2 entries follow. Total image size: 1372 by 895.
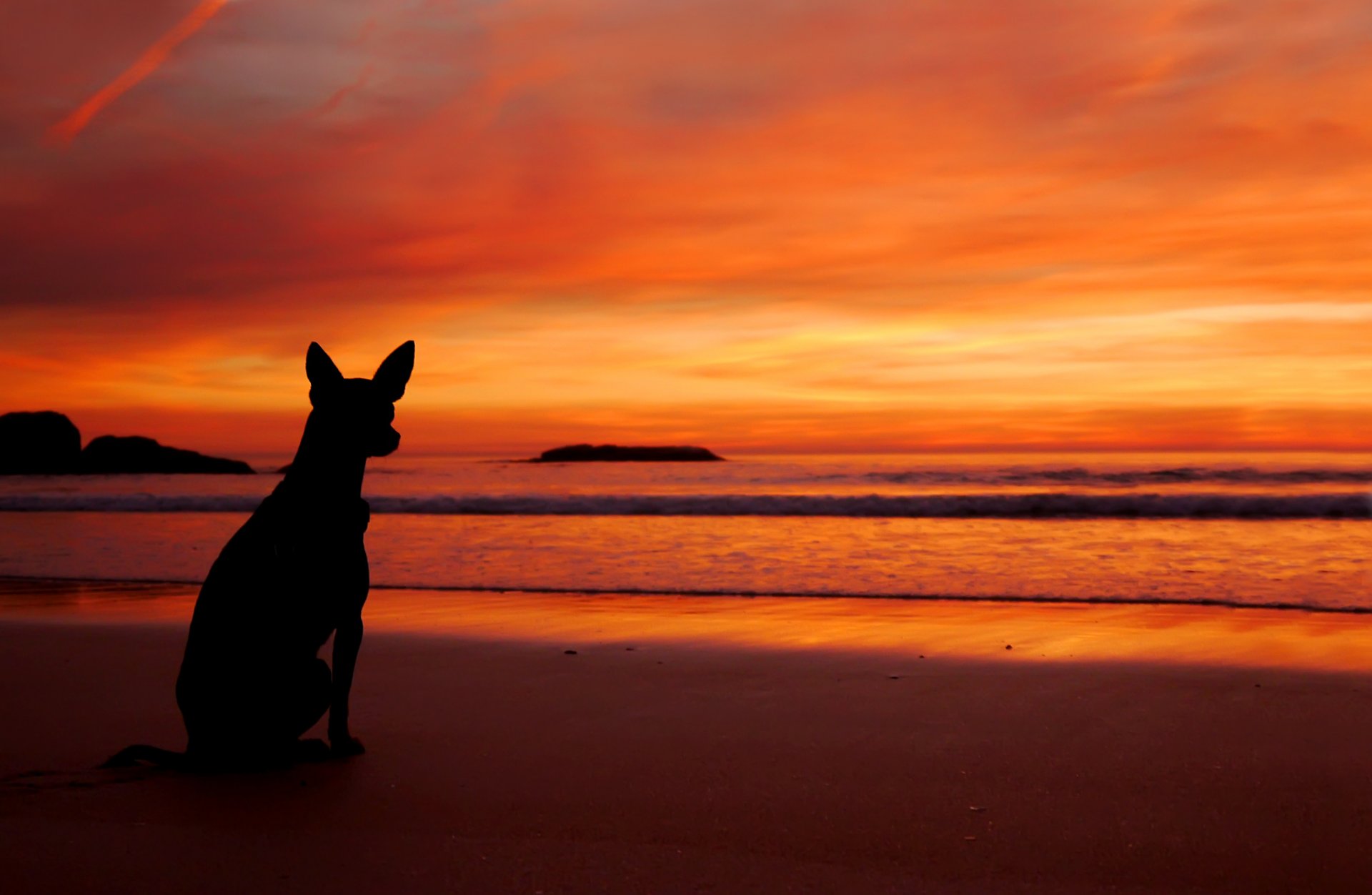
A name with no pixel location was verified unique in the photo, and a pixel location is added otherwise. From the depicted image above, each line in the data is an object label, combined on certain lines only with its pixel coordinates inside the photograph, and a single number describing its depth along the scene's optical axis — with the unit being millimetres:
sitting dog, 3580
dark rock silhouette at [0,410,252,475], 58719
